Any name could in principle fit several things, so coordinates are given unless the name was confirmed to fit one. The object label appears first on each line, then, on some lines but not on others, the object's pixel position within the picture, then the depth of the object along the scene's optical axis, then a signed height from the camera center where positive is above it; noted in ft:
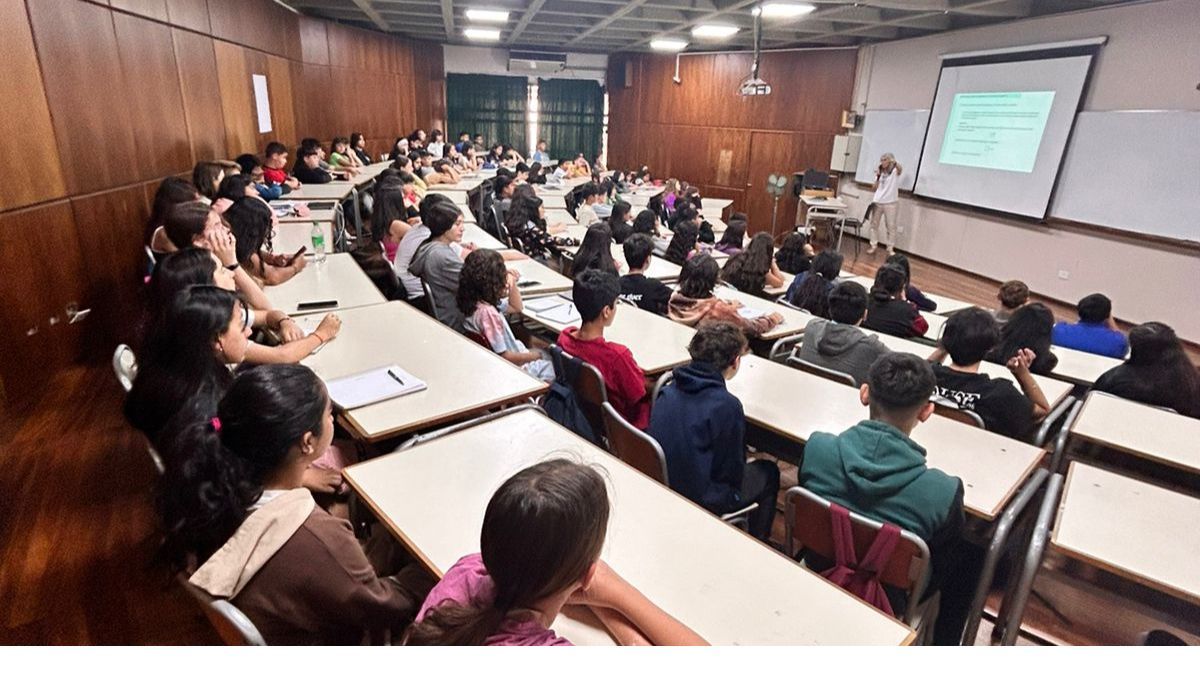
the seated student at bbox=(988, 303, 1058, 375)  9.64 -2.71
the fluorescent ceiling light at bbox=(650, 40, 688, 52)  34.27 +5.62
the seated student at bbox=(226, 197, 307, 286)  10.36 -2.03
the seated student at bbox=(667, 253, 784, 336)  10.87 -2.82
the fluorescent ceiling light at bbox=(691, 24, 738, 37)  27.86 +5.23
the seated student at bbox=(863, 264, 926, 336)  11.20 -2.79
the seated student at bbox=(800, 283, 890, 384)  8.90 -2.70
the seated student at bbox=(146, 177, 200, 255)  11.07 -1.36
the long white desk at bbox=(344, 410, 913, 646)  4.00 -3.00
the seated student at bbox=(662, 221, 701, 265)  15.88 -2.58
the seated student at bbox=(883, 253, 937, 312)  13.64 -3.12
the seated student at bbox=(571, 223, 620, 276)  13.80 -2.47
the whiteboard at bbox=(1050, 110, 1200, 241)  17.58 -0.22
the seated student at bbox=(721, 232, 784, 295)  13.98 -2.73
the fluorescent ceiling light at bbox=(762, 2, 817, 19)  21.22 +4.96
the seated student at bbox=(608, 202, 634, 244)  17.84 -2.38
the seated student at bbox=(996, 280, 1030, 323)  11.71 -2.54
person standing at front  28.35 -2.15
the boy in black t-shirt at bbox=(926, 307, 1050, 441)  7.55 -2.76
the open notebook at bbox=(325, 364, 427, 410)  6.76 -2.87
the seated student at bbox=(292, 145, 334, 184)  21.35 -1.45
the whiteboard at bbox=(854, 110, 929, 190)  27.61 +0.67
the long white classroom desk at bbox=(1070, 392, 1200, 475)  6.86 -3.08
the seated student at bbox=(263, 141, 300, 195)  18.63 -1.31
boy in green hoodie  5.15 -2.67
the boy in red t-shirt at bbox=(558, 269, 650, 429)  7.89 -2.65
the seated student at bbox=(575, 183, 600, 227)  21.11 -2.36
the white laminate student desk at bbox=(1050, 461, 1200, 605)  4.84 -3.06
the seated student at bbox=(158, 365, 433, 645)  3.76 -2.51
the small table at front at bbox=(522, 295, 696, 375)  8.89 -3.03
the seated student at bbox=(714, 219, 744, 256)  18.48 -2.71
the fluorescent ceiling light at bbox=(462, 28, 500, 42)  33.60 +5.62
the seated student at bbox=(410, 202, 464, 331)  11.14 -2.34
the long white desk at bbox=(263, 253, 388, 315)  10.11 -2.77
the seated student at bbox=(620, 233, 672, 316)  12.03 -2.74
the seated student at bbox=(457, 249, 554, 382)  9.41 -2.64
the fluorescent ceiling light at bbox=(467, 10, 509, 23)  26.40 +5.19
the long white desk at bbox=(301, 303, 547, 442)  6.55 -2.89
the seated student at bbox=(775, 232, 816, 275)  16.56 -2.83
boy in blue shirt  11.13 -3.03
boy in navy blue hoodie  6.45 -2.98
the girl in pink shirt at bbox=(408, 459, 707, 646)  3.04 -2.06
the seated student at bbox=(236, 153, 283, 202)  16.52 -1.38
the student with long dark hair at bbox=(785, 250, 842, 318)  12.83 -2.78
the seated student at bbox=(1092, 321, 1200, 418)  8.54 -2.83
